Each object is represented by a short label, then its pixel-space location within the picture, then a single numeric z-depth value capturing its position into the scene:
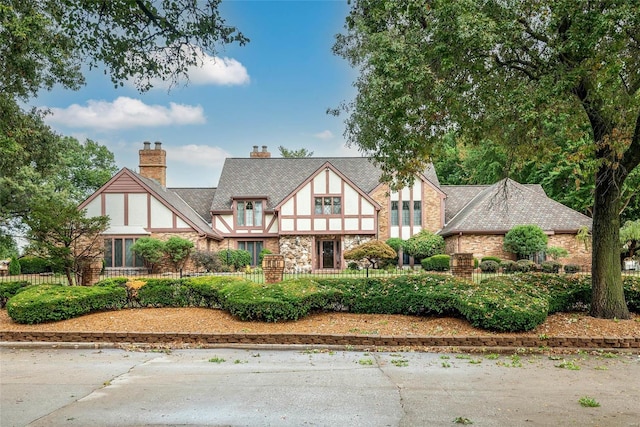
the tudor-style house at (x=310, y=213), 25.92
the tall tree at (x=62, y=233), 13.36
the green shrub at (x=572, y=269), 21.28
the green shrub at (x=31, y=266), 25.61
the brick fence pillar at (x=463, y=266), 13.10
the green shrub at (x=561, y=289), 10.81
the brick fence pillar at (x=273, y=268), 13.05
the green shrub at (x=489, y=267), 22.77
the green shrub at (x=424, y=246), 26.59
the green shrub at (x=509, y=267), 22.05
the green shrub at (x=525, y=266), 21.78
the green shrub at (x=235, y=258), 26.88
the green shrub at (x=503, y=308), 9.08
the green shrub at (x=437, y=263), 24.28
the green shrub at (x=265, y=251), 27.47
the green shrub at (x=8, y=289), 12.34
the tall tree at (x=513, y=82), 8.13
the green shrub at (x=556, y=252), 23.95
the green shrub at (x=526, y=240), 23.81
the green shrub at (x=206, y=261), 24.80
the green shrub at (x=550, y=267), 20.60
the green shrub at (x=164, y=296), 11.88
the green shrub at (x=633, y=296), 10.95
